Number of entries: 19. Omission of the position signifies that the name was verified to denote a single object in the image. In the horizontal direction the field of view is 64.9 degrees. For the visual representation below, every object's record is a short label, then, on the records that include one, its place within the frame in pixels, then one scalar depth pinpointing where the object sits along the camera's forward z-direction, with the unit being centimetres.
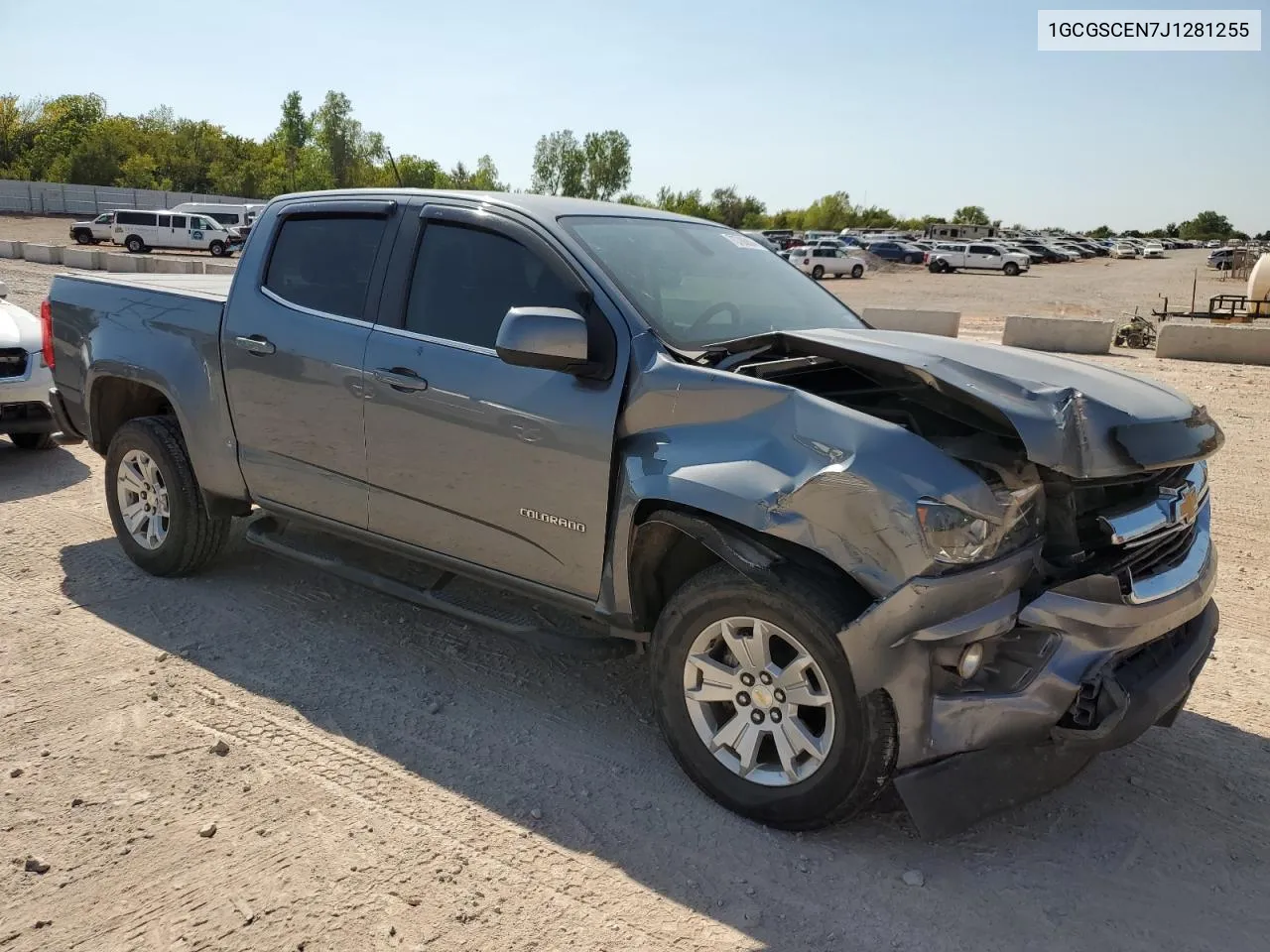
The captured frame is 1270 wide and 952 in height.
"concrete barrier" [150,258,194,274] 2392
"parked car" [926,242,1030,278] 5469
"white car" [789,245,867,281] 4569
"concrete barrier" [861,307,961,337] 1681
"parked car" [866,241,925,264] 6009
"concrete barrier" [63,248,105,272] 2719
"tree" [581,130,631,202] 10812
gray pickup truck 284
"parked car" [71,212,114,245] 4041
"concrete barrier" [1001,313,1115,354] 1611
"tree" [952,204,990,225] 15550
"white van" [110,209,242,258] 3888
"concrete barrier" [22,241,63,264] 2927
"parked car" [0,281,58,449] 709
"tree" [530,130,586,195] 10806
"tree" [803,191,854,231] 14275
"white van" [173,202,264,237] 4353
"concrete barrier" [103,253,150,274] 2483
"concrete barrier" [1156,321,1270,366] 1401
